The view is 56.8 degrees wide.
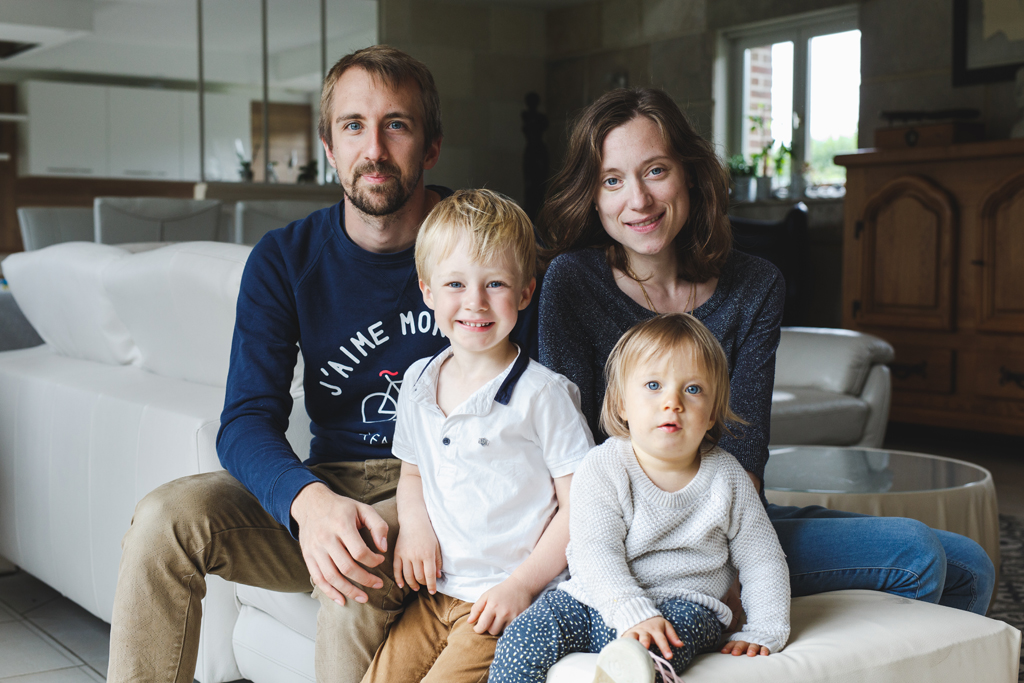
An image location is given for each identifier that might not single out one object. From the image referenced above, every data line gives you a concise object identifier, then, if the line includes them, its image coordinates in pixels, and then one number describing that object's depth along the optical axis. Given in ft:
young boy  3.92
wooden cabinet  12.52
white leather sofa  3.59
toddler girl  3.47
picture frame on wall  14.29
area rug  6.88
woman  4.37
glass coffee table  6.46
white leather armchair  9.90
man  4.15
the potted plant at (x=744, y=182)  19.45
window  18.34
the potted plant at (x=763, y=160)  19.33
